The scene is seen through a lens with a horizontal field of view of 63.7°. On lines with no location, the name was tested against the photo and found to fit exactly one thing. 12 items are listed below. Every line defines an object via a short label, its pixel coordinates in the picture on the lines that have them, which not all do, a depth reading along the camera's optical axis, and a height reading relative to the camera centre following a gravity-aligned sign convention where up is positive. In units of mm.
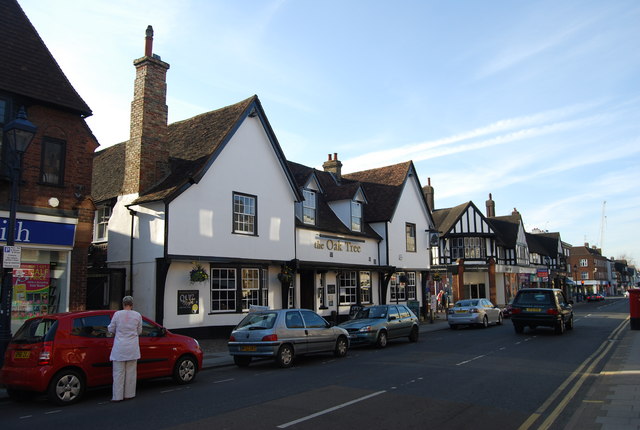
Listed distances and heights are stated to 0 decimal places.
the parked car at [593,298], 73312 -1444
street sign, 10348 +688
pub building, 18125 +2580
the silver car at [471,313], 25312 -1245
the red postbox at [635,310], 21384 -928
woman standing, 9188 -1108
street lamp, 10352 +2035
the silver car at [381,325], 17234 -1251
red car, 8766 -1175
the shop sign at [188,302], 18055 -417
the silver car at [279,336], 13008 -1214
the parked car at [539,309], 20656 -871
